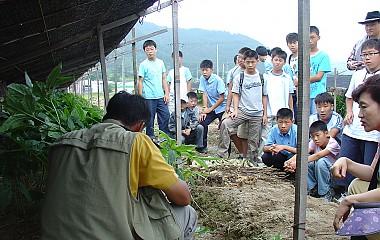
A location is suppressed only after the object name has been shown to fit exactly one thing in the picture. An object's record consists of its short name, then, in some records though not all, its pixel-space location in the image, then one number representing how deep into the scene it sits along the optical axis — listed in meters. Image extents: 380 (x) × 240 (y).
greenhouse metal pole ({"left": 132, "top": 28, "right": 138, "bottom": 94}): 8.84
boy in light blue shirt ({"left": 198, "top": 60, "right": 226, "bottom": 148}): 6.98
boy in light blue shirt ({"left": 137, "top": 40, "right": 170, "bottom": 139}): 6.77
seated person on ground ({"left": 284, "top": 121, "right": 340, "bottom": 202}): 4.18
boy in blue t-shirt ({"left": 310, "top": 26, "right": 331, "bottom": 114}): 5.01
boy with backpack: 5.65
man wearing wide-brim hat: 3.92
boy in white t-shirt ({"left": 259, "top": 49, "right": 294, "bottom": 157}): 5.62
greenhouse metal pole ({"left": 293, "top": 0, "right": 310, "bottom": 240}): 2.04
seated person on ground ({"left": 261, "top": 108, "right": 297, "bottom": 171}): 4.72
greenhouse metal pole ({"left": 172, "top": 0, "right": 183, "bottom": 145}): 4.34
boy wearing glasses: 3.46
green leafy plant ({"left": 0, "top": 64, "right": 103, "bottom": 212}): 2.54
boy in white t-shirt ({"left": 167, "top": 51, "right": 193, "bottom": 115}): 7.54
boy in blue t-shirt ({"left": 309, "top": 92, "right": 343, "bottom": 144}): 4.50
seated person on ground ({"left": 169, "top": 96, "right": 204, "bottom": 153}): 6.69
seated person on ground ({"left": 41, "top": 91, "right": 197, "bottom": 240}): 1.72
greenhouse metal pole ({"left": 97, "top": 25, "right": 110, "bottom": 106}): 5.68
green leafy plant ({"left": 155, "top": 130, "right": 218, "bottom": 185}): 2.86
